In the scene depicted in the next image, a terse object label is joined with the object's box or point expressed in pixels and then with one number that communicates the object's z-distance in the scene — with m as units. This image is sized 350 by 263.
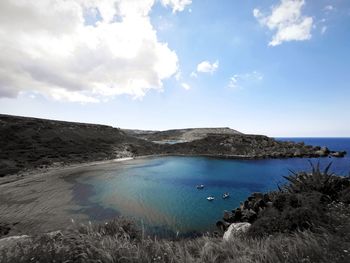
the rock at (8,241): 7.17
